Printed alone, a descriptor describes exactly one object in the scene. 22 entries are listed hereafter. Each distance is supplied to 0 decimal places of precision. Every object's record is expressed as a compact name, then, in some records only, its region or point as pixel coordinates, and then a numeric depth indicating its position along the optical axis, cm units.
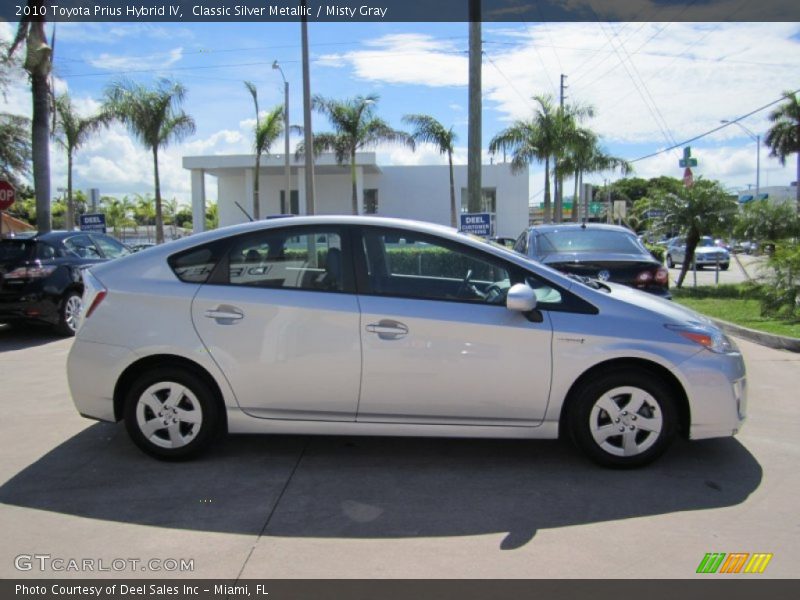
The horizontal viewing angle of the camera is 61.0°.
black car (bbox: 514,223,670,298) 813
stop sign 1480
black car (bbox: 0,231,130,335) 966
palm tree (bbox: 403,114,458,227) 3116
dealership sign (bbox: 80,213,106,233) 1952
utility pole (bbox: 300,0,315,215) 1877
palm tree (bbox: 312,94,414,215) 3011
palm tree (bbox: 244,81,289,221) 3080
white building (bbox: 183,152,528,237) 3625
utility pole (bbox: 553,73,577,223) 3045
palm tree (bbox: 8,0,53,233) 1568
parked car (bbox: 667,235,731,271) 3000
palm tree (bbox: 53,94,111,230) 2817
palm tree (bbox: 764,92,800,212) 4435
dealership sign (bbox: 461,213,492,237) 1399
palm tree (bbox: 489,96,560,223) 2920
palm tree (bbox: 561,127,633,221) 2998
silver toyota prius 436
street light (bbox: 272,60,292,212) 2902
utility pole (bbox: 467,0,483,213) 1400
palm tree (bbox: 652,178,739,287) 1738
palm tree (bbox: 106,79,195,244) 2744
